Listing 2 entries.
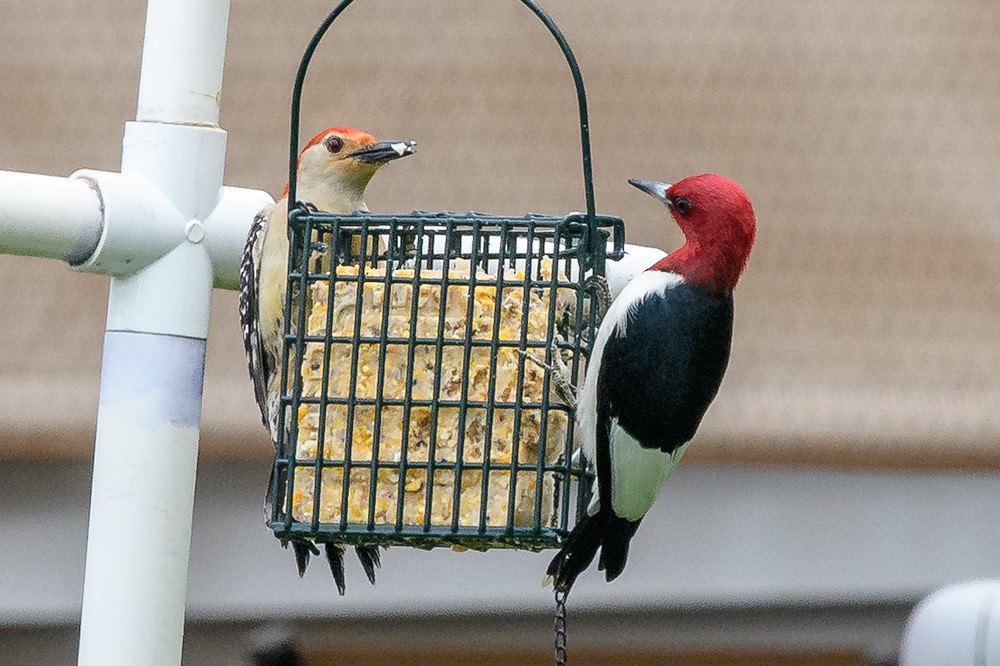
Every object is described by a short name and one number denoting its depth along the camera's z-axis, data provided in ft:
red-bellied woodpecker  17.84
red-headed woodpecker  17.74
